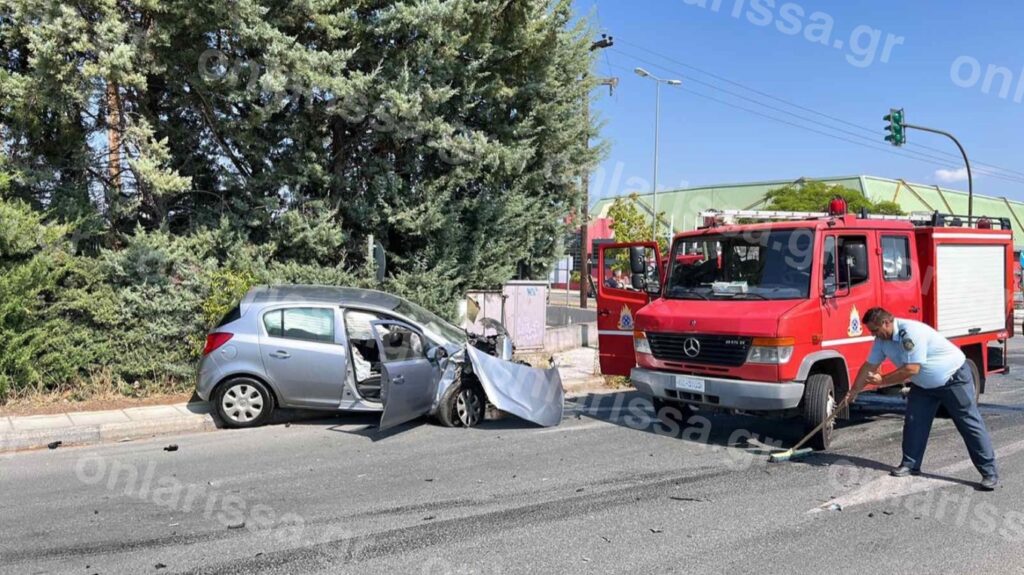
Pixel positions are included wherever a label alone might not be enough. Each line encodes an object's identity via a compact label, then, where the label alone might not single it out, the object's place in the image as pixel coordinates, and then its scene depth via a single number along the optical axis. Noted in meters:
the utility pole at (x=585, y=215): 14.52
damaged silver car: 7.82
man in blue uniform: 5.75
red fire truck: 6.73
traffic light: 21.88
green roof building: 55.25
